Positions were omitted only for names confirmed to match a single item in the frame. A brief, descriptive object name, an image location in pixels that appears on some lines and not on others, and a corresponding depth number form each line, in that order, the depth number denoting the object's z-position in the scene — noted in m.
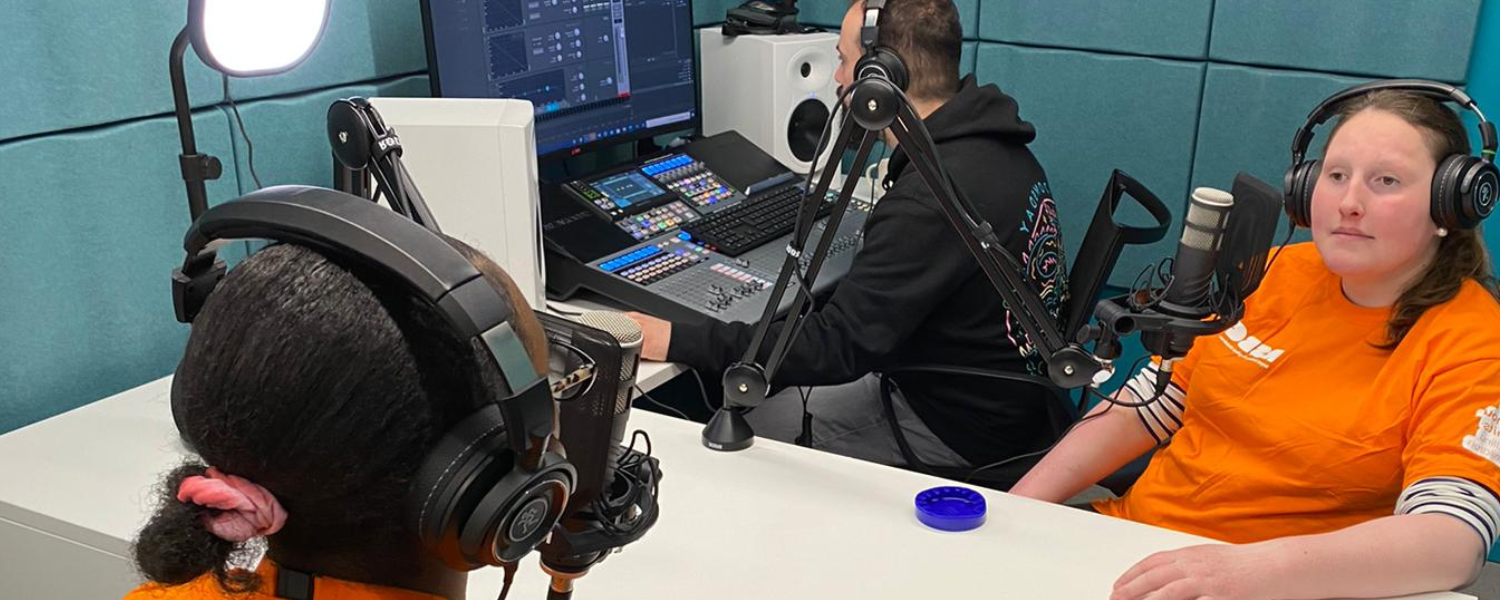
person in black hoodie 1.72
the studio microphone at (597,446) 0.83
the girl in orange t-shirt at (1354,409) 1.11
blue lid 1.24
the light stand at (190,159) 1.40
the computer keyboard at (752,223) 2.08
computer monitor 1.94
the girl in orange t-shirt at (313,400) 0.64
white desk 1.15
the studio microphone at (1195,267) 1.07
